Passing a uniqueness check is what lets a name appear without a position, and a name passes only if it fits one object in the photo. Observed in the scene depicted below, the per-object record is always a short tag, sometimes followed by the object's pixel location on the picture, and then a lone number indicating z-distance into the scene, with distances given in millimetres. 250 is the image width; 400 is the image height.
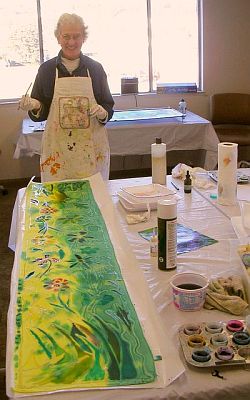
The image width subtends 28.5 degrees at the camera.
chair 4969
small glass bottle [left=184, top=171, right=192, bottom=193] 1996
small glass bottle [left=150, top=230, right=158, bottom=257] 1428
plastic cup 1123
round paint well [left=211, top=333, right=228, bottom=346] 971
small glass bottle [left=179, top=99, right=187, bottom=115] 4508
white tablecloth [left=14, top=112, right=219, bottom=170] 4051
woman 2590
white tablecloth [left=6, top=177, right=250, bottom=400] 875
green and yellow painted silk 904
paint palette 923
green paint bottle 1272
